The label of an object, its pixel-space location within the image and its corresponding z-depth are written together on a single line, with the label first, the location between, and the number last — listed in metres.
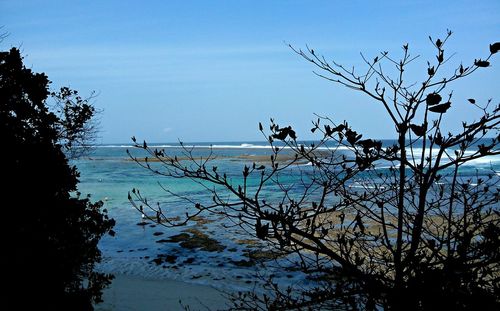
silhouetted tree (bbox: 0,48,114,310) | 5.66
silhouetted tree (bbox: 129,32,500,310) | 2.39
